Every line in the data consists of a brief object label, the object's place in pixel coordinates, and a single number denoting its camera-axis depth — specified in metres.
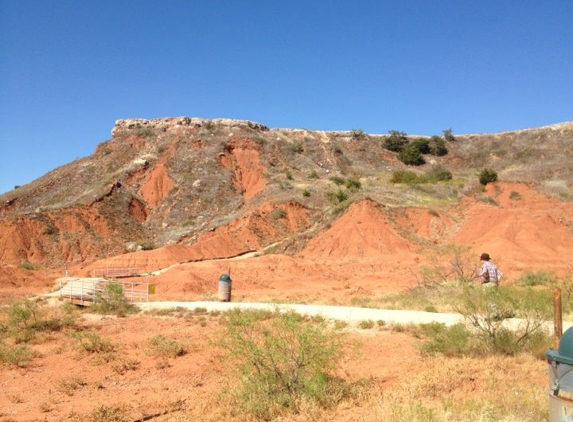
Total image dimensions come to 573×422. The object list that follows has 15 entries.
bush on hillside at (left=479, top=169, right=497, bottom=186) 51.12
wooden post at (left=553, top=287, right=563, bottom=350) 6.51
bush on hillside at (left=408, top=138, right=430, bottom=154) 77.12
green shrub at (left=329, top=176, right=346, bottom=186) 54.79
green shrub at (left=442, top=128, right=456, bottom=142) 83.81
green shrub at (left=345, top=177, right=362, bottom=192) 51.88
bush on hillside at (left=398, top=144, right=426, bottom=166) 73.62
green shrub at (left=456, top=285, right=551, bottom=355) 10.05
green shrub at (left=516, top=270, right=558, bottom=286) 21.39
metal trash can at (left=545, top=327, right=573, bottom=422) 4.11
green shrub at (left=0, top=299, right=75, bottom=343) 15.28
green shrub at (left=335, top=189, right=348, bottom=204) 47.65
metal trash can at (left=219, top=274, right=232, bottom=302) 20.91
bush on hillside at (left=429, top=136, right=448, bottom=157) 78.12
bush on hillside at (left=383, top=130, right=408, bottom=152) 78.64
